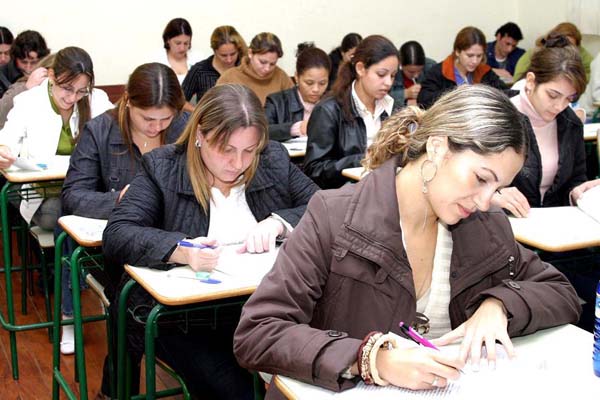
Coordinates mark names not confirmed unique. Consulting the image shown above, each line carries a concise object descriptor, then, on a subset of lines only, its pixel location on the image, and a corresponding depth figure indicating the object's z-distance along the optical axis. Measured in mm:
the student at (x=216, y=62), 6039
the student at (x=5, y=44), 6000
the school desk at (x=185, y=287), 2010
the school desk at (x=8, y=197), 3203
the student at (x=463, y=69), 6293
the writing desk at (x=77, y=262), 2521
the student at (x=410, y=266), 1466
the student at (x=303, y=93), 4707
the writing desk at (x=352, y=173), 3408
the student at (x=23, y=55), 5586
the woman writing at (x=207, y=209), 2188
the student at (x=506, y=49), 7930
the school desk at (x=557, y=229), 2434
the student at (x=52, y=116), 3531
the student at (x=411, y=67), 6582
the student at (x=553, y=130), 3098
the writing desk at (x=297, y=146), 4082
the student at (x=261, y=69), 5443
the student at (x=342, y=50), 6379
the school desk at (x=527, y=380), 1409
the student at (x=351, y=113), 3746
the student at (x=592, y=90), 6801
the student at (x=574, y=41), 6234
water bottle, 1472
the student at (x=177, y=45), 6270
